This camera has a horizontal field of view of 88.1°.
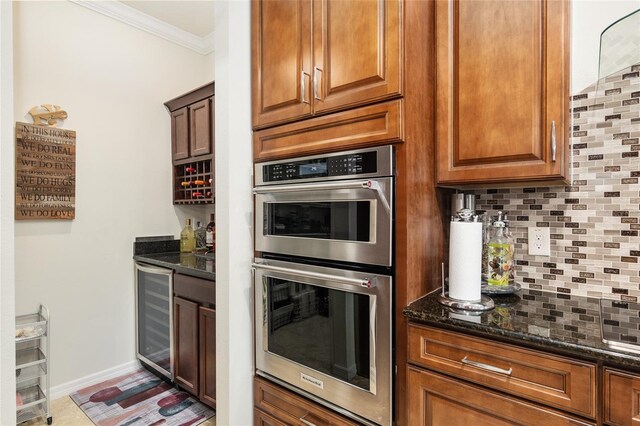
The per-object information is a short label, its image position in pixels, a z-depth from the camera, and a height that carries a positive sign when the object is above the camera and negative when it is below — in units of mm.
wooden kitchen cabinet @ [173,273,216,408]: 2018 -811
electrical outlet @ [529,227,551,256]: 1412 -146
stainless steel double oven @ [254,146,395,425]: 1231 -284
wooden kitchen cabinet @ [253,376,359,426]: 1407 -918
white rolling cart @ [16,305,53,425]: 2047 -997
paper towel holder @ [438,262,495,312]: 1164 -345
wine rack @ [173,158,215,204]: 2674 +231
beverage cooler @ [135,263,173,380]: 2367 -822
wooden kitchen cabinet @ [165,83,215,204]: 2559 +534
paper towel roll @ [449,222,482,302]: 1213 -203
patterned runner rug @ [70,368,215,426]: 2072 -1309
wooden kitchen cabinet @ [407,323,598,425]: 889 -523
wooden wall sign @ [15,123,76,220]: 2168 +265
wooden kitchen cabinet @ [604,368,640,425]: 809 -476
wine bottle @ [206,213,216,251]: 2854 -228
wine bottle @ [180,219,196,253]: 2914 -264
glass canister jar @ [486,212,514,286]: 1394 -207
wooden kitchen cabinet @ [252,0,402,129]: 1242 +653
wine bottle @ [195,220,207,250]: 3025 -257
